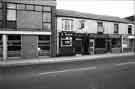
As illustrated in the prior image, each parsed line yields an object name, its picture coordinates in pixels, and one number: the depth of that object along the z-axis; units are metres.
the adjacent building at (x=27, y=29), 13.05
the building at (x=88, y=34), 15.77
